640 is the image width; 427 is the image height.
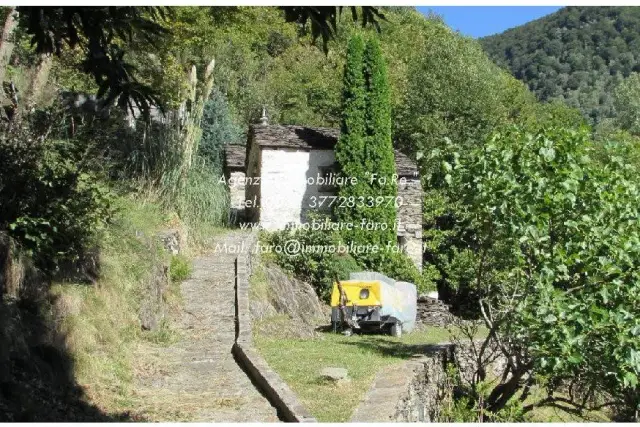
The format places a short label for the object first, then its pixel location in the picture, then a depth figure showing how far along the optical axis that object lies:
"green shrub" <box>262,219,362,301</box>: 23.64
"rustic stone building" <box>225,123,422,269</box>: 27.28
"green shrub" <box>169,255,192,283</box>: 17.30
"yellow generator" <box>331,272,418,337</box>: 19.03
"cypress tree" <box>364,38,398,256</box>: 26.44
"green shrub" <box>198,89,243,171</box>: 32.00
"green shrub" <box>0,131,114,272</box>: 11.07
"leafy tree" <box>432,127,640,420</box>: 10.92
